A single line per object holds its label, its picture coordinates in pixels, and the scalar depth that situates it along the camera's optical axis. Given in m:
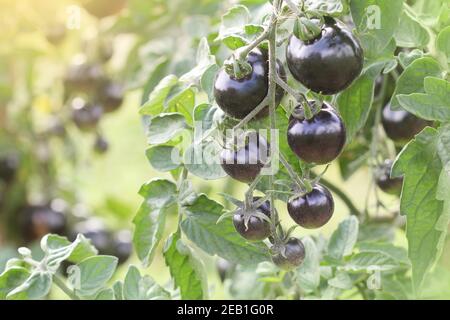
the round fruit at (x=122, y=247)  1.27
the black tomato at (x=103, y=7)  1.20
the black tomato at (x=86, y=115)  1.19
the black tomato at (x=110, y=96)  1.20
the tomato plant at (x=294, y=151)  0.59
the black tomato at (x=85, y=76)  1.19
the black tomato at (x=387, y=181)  0.77
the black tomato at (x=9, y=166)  1.33
